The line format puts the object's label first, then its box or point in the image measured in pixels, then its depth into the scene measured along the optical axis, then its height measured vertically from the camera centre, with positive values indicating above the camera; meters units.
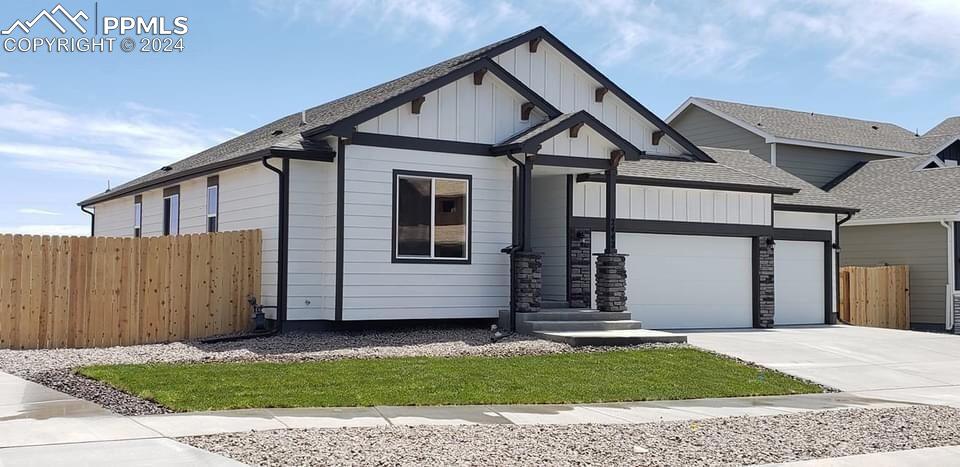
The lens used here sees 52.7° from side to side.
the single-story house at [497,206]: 16.88 +1.24
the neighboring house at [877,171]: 25.86 +3.27
